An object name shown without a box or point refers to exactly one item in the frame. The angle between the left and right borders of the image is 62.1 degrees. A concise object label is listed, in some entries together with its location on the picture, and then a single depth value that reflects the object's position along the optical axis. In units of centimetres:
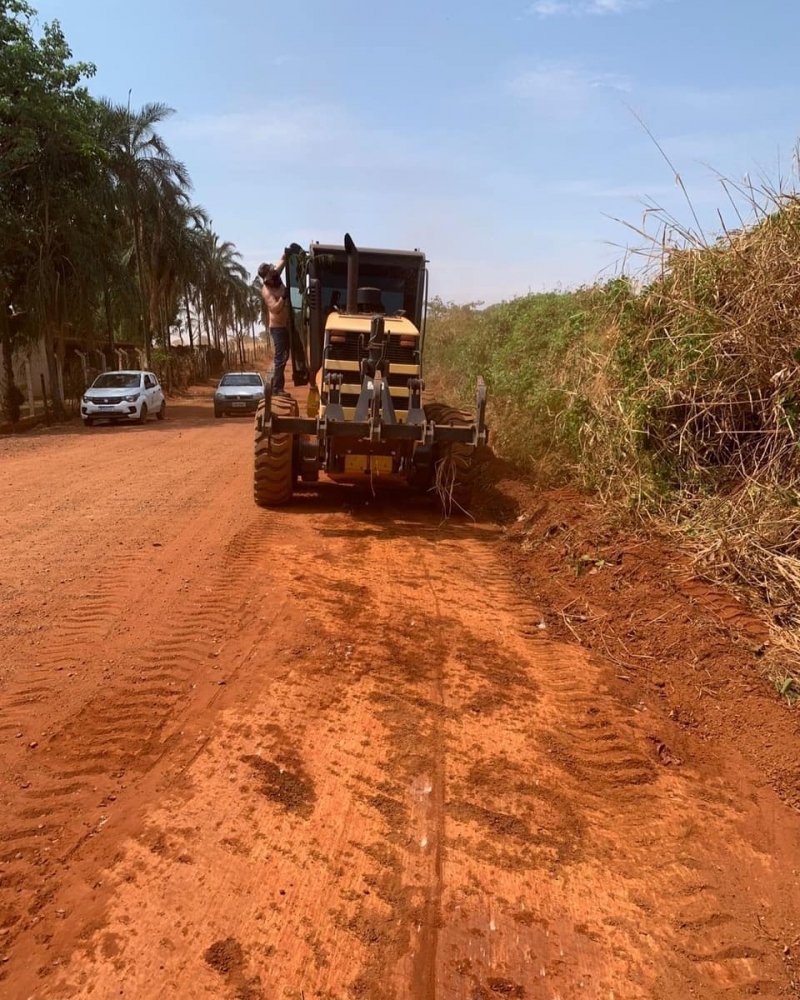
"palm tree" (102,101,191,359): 2581
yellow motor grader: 733
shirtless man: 872
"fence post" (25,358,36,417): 2161
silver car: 2208
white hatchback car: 1944
